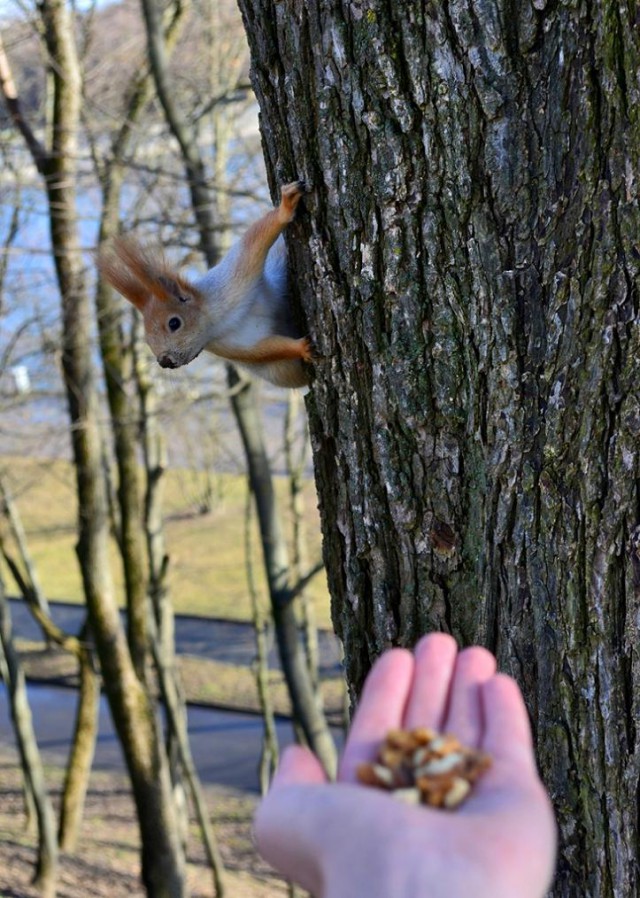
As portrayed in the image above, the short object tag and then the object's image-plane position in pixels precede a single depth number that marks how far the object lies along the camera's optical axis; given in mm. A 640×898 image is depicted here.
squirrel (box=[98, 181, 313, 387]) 2678
